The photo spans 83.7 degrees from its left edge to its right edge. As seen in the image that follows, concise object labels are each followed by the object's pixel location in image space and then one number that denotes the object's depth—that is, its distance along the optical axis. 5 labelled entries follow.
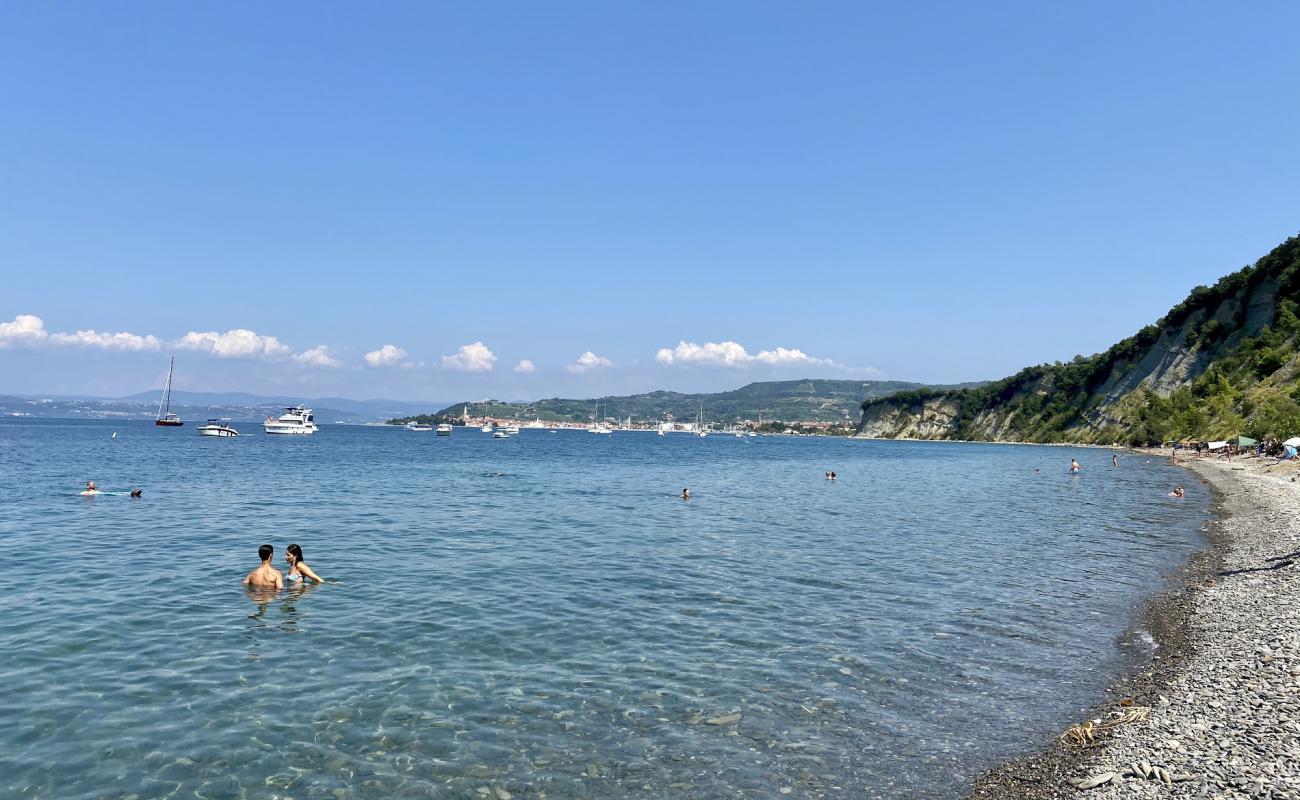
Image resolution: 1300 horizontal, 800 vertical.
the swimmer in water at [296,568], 21.52
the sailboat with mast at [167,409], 187.57
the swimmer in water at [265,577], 20.78
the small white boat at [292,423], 179.88
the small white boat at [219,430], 158.75
